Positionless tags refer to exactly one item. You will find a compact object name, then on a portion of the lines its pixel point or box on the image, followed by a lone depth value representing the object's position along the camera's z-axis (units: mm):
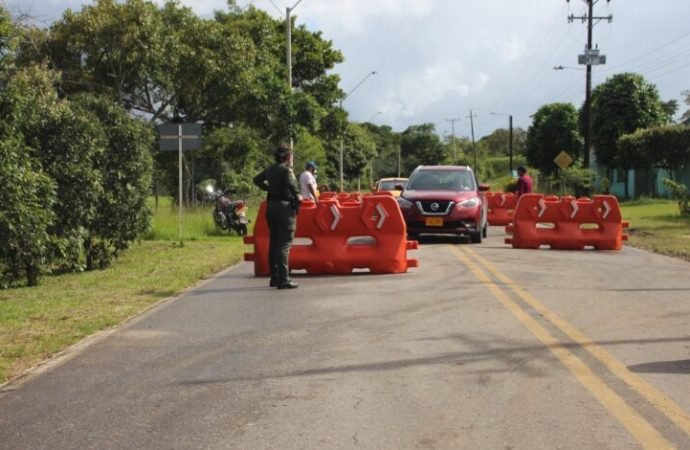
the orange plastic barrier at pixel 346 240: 13125
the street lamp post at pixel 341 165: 46088
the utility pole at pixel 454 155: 107700
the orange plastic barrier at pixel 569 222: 18203
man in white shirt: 16291
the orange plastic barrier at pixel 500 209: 29016
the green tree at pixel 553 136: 73250
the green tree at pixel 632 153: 44406
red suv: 18938
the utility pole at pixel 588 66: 41094
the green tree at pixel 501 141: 129362
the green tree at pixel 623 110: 55750
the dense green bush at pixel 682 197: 29391
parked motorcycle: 22292
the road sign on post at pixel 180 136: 19844
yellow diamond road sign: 43297
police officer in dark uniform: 11562
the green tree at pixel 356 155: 79375
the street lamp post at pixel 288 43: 32078
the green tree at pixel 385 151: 119250
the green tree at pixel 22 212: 10797
